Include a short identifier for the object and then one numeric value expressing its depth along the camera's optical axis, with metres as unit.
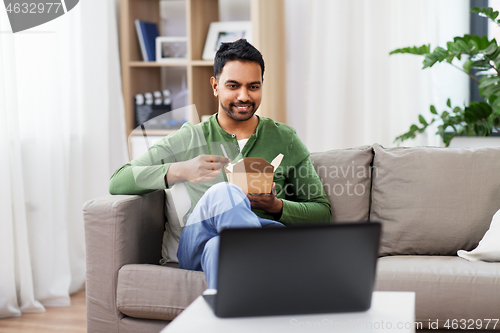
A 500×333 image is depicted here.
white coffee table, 0.74
